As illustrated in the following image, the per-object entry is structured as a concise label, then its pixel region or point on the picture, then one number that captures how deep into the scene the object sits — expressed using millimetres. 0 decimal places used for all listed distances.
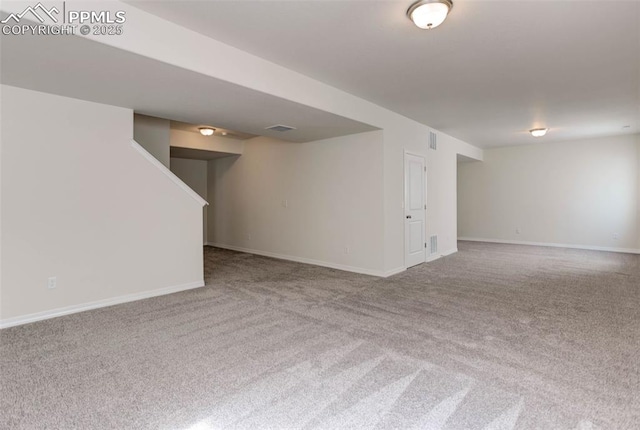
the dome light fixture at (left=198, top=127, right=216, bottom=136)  5929
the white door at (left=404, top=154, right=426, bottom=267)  5668
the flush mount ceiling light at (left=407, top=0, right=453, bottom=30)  2287
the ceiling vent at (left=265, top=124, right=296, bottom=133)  4824
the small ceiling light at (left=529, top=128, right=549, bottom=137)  6391
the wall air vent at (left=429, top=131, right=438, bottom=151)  6410
